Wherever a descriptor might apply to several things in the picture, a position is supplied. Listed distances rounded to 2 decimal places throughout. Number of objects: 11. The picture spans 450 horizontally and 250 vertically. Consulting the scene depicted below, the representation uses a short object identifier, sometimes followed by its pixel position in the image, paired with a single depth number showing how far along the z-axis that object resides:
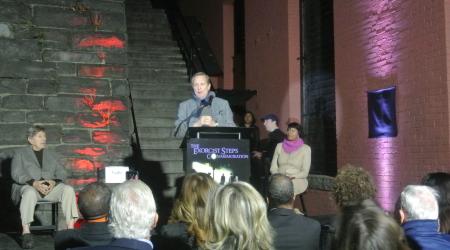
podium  4.80
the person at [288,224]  3.28
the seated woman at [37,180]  5.67
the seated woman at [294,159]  7.10
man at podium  5.10
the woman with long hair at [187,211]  3.43
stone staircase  8.22
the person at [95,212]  3.14
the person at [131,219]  2.57
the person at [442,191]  3.27
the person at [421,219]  2.71
